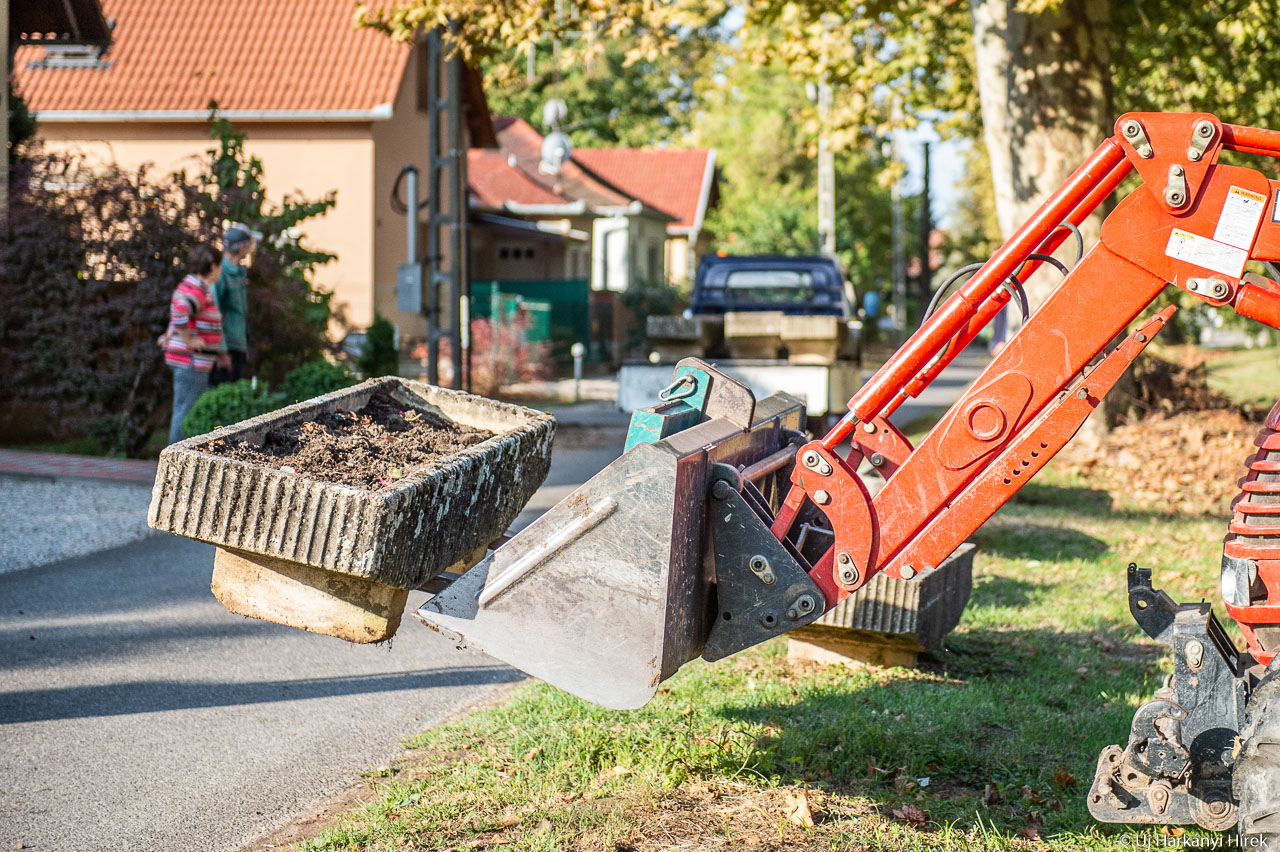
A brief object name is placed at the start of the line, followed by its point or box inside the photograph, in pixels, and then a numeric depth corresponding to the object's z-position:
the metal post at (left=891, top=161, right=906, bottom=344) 46.03
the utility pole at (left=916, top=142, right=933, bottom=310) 47.50
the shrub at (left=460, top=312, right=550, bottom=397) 21.17
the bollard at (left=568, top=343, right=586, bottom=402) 20.78
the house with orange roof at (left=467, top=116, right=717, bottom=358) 30.20
